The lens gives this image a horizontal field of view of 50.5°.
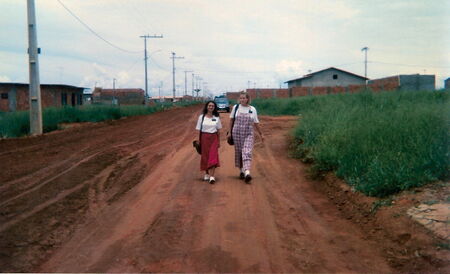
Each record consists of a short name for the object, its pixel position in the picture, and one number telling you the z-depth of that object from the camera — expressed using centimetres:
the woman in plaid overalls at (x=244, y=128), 942
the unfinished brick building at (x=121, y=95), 7929
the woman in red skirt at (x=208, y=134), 938
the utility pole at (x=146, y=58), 5551
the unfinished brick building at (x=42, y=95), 4209
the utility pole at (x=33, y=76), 2048
